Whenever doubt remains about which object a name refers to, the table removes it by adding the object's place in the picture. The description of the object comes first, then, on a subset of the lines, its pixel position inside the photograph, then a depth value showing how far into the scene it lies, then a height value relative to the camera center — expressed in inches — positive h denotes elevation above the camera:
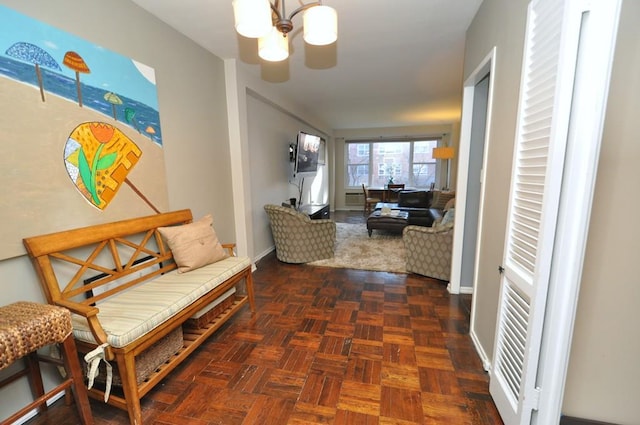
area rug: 145.5 -48.3
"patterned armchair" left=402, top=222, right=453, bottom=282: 122.9 -35.6
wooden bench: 54.1 -29.5
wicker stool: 41.4 -26.7
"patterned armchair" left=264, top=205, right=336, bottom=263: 147.4 -34.0
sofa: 197.6 -28.9
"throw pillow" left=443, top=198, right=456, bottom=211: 176.4 -21.3
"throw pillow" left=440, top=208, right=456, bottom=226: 137.6 -23.4
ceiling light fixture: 46.3 +27.3
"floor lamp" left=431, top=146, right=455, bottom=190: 236.1 +16.8
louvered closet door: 38.8 -4.1
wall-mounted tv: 187.0 +13.6
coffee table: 190.5 -34.4
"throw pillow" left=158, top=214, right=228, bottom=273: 82.8 -22.3
